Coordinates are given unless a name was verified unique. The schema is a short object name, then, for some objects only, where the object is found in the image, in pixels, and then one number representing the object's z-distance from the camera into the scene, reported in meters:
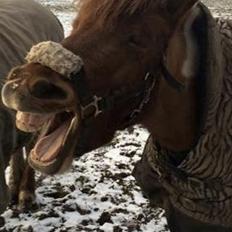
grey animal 3.08
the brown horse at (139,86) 1.58
